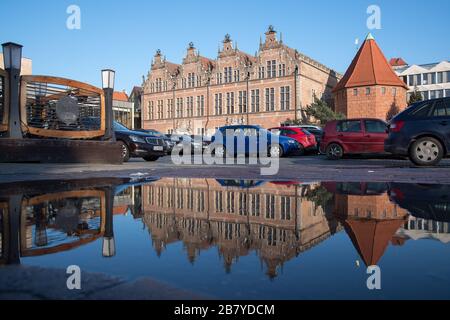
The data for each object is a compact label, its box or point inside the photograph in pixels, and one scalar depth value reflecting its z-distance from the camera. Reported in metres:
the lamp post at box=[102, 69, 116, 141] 11.08
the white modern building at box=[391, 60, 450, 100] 58.56
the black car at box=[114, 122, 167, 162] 13.80
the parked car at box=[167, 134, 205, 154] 23.60
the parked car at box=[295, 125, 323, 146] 20.70
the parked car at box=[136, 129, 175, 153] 24.00
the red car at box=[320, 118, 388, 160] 14.22
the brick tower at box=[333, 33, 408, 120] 49.12
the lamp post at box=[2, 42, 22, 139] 9.14
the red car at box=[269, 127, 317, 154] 18.84
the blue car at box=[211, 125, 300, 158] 17.67
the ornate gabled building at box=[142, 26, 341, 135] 50.81
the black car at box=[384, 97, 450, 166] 9.49
